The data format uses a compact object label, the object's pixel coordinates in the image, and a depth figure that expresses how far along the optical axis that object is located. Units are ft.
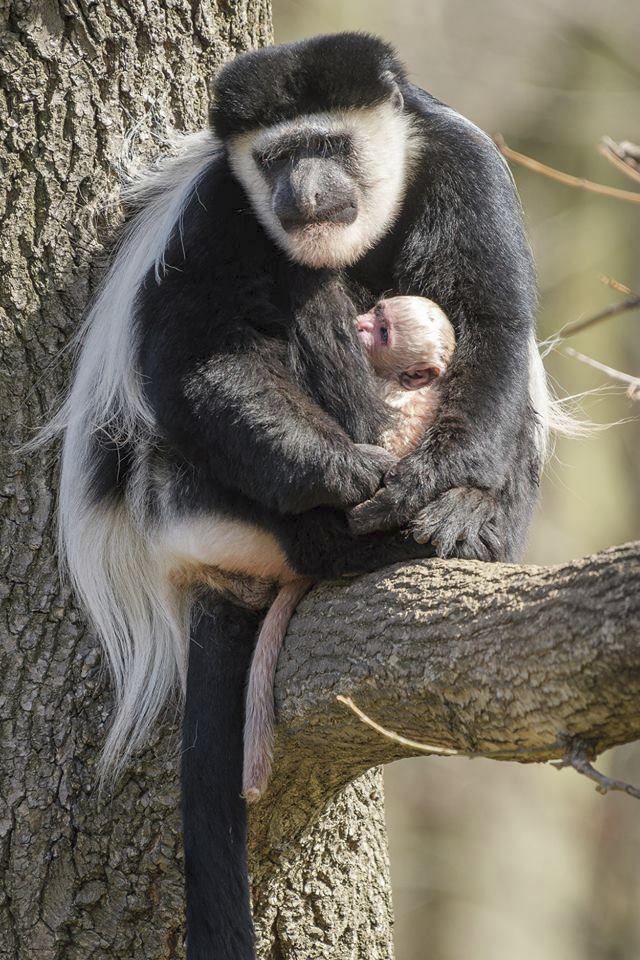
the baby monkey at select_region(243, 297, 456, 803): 19.16
